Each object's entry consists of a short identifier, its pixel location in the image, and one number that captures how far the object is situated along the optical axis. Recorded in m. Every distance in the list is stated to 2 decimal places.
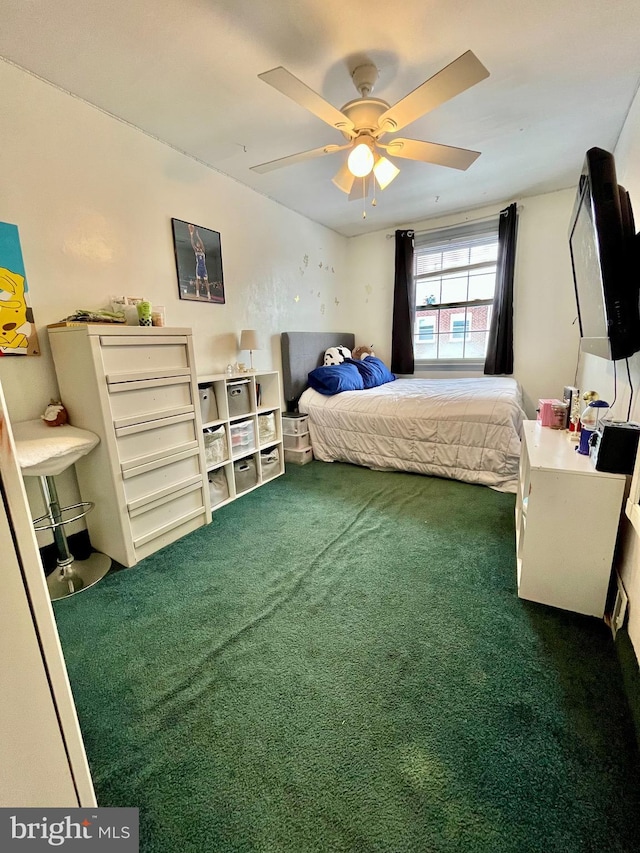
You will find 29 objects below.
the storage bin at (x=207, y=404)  2.46
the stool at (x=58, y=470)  1.50
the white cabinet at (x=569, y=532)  1.38
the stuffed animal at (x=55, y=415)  1.79
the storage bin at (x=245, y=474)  2.78
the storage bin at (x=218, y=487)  2.56
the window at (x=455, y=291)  3.94
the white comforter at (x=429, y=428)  2.66
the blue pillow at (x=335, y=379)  3.45
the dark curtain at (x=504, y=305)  3.62
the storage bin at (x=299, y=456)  3.40
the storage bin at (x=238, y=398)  2.69
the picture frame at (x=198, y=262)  2.51
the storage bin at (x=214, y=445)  2.48
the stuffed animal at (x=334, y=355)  3.95
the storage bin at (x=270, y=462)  3.08
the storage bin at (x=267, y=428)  3.06
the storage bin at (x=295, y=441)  3.39
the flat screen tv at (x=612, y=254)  1.20
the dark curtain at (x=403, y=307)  4.18
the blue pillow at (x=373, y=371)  3.82
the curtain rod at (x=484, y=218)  3.59
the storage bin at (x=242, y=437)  2.72
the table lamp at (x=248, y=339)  2.92
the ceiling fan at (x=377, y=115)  1.43
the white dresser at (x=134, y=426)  1.74
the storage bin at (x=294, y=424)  3.37
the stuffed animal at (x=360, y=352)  4.41
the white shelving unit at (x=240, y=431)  2.54
